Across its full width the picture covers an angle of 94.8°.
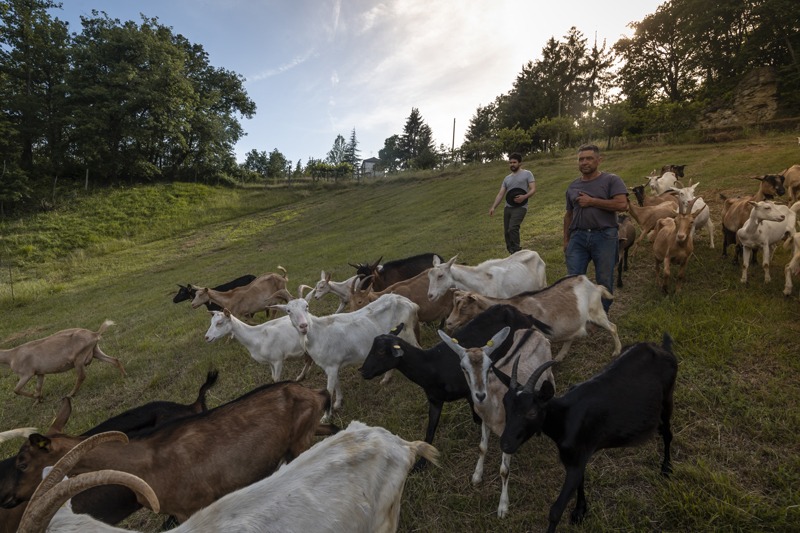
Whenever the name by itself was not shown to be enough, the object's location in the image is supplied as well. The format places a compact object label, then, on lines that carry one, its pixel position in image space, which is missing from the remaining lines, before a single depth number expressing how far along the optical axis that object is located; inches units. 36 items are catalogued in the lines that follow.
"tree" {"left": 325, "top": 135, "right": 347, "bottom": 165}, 3944.4
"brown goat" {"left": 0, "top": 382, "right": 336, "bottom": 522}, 113.3
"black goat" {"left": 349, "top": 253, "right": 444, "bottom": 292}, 324.5
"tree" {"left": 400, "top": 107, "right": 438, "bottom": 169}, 2635.3
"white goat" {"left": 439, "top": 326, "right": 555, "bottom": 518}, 124.6
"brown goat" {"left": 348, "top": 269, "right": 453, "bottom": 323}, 250.8
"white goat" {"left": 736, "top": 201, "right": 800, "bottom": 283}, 237.6
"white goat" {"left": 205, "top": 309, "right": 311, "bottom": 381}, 233.5
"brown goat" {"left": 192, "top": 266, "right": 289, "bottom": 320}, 351.6
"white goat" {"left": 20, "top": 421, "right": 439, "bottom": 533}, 79.4
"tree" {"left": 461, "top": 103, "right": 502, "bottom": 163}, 1508.4
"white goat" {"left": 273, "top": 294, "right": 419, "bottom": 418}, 202.5
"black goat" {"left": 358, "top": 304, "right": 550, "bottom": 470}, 153.2
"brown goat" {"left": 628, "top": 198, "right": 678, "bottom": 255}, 323.6
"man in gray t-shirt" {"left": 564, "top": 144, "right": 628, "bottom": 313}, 183.5
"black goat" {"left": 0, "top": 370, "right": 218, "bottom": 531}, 114.1
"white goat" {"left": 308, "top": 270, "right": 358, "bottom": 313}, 333.1
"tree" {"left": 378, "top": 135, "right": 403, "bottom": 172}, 2825.1
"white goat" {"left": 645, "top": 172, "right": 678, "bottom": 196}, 417.4
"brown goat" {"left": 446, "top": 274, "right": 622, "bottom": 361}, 181.8
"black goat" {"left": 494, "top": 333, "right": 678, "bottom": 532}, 106.0
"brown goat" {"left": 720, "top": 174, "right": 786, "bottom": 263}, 268.1
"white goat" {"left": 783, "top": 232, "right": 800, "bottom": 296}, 210.4
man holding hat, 288.8
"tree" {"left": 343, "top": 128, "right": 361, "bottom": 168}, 3882.9
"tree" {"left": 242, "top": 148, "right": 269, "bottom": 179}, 3115.2
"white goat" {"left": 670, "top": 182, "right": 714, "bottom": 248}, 300.4
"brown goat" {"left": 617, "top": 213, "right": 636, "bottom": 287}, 277.9
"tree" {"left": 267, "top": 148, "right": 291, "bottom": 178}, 2061.9
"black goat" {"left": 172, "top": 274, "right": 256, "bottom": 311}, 386.3
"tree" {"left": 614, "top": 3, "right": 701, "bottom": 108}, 1396.4
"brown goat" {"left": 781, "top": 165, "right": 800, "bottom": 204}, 362.6
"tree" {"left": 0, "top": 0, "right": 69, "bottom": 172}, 1179.3
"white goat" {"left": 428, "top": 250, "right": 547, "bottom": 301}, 242.7
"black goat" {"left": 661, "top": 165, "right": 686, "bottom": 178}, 471.5
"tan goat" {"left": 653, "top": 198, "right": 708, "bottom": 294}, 233.1
